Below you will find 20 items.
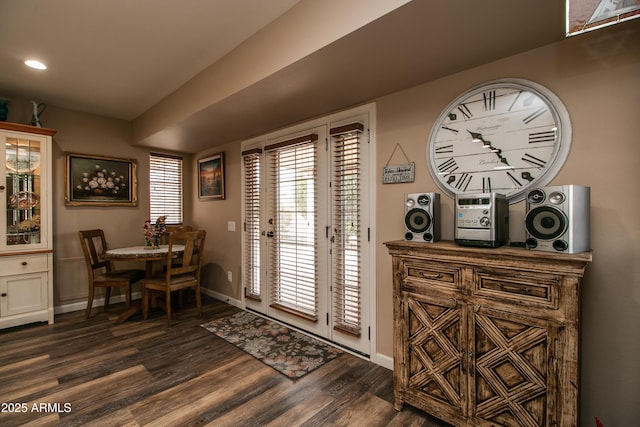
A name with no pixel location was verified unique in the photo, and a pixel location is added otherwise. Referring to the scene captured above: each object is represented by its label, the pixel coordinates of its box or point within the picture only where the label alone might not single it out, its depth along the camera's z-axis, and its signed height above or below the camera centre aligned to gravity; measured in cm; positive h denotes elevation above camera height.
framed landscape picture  420 +55
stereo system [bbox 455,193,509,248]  159 -5
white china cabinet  311 -13
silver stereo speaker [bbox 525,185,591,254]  139 -4
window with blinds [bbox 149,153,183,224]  452 +42
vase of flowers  373 -26
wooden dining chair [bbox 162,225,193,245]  446 -24
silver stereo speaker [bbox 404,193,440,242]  190 -3
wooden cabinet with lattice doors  136 -66
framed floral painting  380 +46
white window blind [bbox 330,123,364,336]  261 -14
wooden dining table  326 -48
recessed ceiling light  258 +136
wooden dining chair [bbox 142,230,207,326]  328 -76
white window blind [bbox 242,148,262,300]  366 -15
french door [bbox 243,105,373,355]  260 -17
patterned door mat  246 -128
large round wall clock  168 +46
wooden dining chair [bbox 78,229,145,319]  346 -75
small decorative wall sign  224 +32
